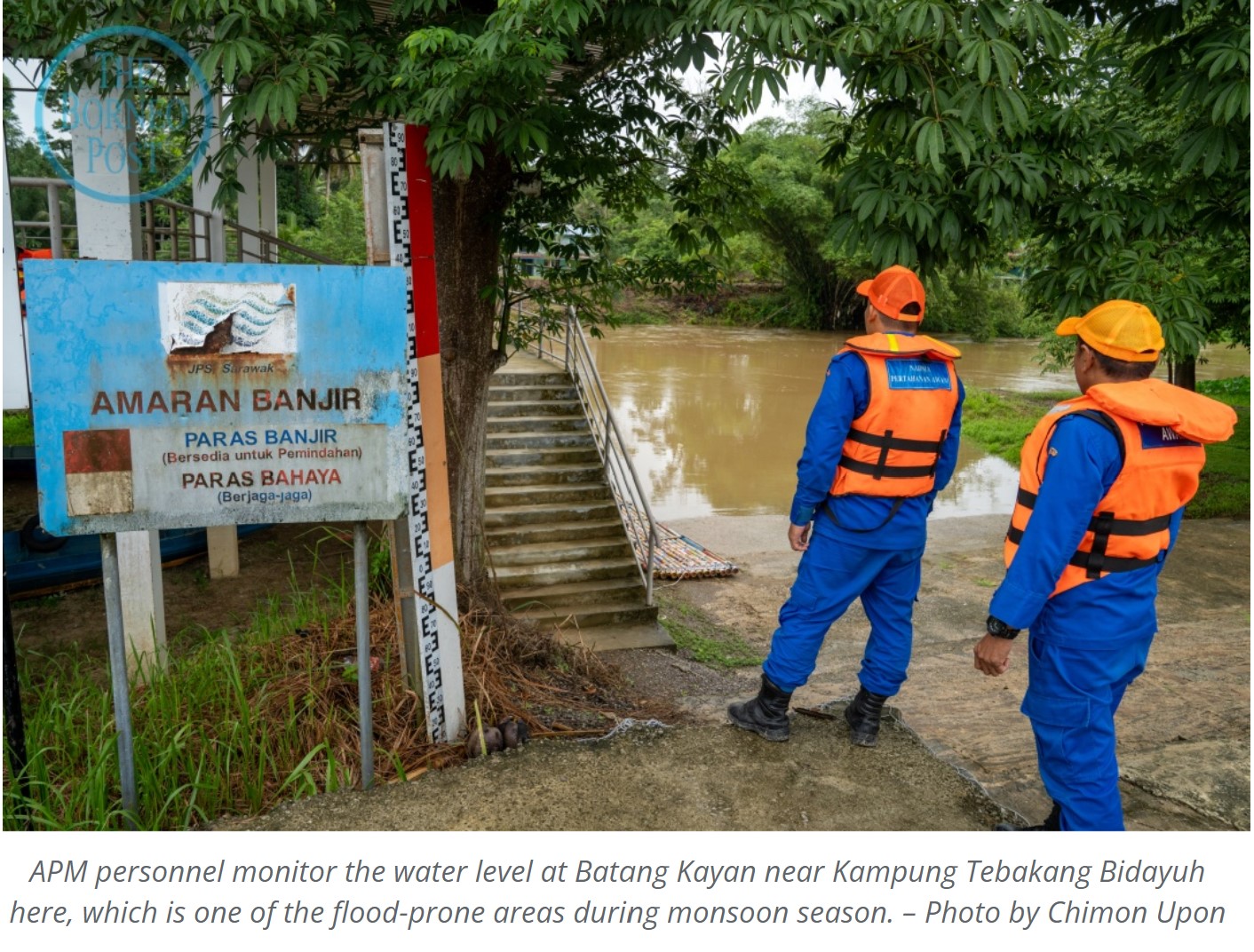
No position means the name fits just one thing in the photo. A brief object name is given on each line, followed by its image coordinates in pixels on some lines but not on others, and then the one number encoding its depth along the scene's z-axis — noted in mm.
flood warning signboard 2766
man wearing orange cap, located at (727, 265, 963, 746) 3477
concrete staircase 7688
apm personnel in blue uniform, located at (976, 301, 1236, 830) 2789
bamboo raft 9422
